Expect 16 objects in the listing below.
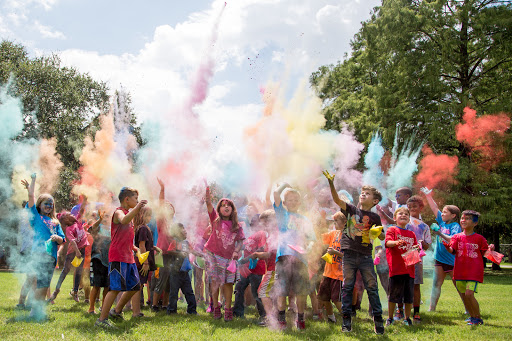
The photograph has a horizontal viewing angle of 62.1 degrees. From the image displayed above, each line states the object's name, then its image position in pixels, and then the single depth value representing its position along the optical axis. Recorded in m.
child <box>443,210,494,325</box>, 6.12
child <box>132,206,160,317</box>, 6.33
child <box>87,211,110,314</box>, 6.47
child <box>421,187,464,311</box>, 7.23
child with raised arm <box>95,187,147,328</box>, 5.36
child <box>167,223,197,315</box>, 6.77
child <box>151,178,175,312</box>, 6.96
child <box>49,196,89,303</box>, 6.89
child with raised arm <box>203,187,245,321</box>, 6.09
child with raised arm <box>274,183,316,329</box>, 5.52
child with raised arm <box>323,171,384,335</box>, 5.29
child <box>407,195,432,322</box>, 6.46
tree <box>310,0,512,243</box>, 17.80
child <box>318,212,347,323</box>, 6.14
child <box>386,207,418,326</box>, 5.89
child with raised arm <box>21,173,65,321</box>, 5.77
